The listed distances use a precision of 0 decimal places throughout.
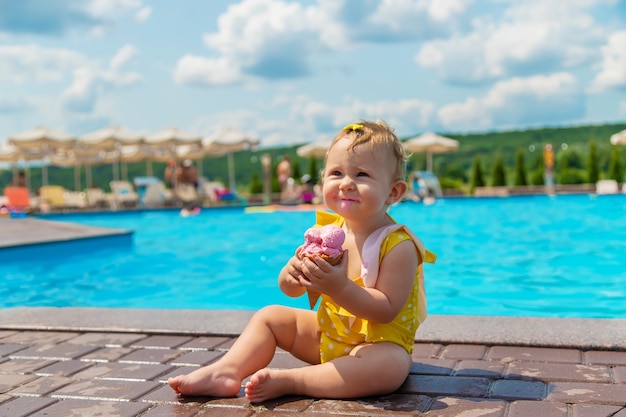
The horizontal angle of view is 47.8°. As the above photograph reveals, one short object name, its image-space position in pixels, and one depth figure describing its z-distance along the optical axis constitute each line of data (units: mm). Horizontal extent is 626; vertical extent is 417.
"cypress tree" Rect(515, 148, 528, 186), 28594
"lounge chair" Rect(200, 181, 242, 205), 24172
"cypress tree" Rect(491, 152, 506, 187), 28406
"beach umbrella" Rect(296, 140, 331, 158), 26209
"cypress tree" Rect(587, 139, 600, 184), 28172
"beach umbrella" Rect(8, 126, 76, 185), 21984
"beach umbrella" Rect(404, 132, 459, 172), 26016
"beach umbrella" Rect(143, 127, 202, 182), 22922
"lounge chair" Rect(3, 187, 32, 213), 19359
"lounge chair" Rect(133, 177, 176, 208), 22859
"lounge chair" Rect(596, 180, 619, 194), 24266
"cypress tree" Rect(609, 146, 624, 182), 26891
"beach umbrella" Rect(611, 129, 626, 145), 23812
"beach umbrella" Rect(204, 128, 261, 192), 24219
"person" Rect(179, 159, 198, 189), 24125
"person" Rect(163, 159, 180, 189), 23781
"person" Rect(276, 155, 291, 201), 24128
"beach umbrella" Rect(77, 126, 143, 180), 22547
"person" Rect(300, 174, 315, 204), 21344
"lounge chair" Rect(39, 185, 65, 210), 23514
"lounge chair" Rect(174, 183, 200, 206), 23314
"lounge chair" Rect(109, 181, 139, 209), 23375
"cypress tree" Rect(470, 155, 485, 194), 28391
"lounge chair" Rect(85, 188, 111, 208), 23922
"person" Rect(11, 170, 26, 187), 21444
